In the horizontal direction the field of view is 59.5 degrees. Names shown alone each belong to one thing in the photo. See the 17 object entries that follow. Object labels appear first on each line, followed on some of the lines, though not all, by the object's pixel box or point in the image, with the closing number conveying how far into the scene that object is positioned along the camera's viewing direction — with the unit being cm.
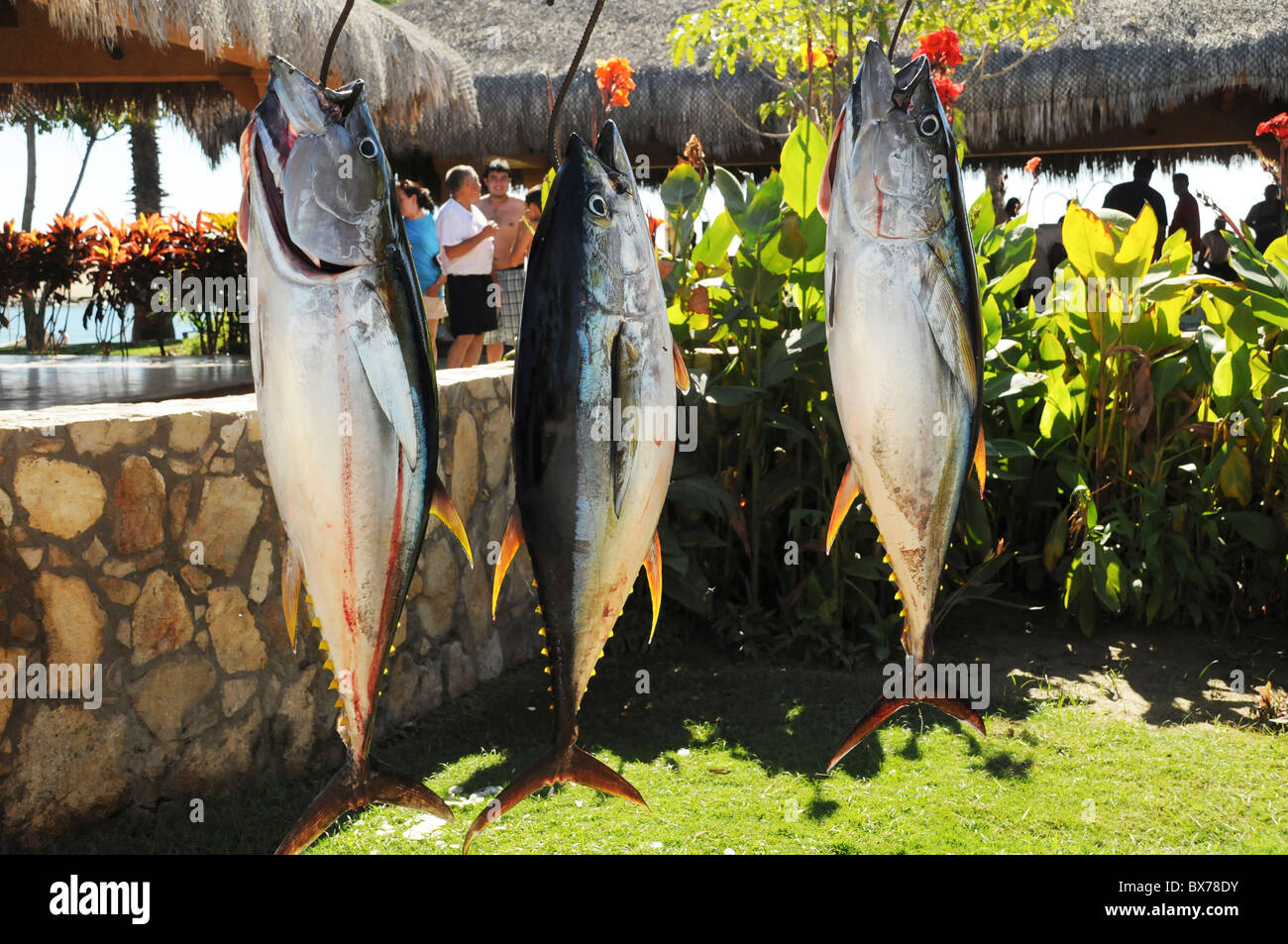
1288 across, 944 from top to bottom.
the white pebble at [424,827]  349
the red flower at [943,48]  306
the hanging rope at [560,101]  153
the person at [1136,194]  921
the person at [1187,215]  1055
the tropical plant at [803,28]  716
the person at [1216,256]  1090
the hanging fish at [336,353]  141
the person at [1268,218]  946
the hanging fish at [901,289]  154
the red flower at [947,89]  338
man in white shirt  701
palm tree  1747
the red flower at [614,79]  224
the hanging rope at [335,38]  147
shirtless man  678
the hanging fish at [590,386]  151
